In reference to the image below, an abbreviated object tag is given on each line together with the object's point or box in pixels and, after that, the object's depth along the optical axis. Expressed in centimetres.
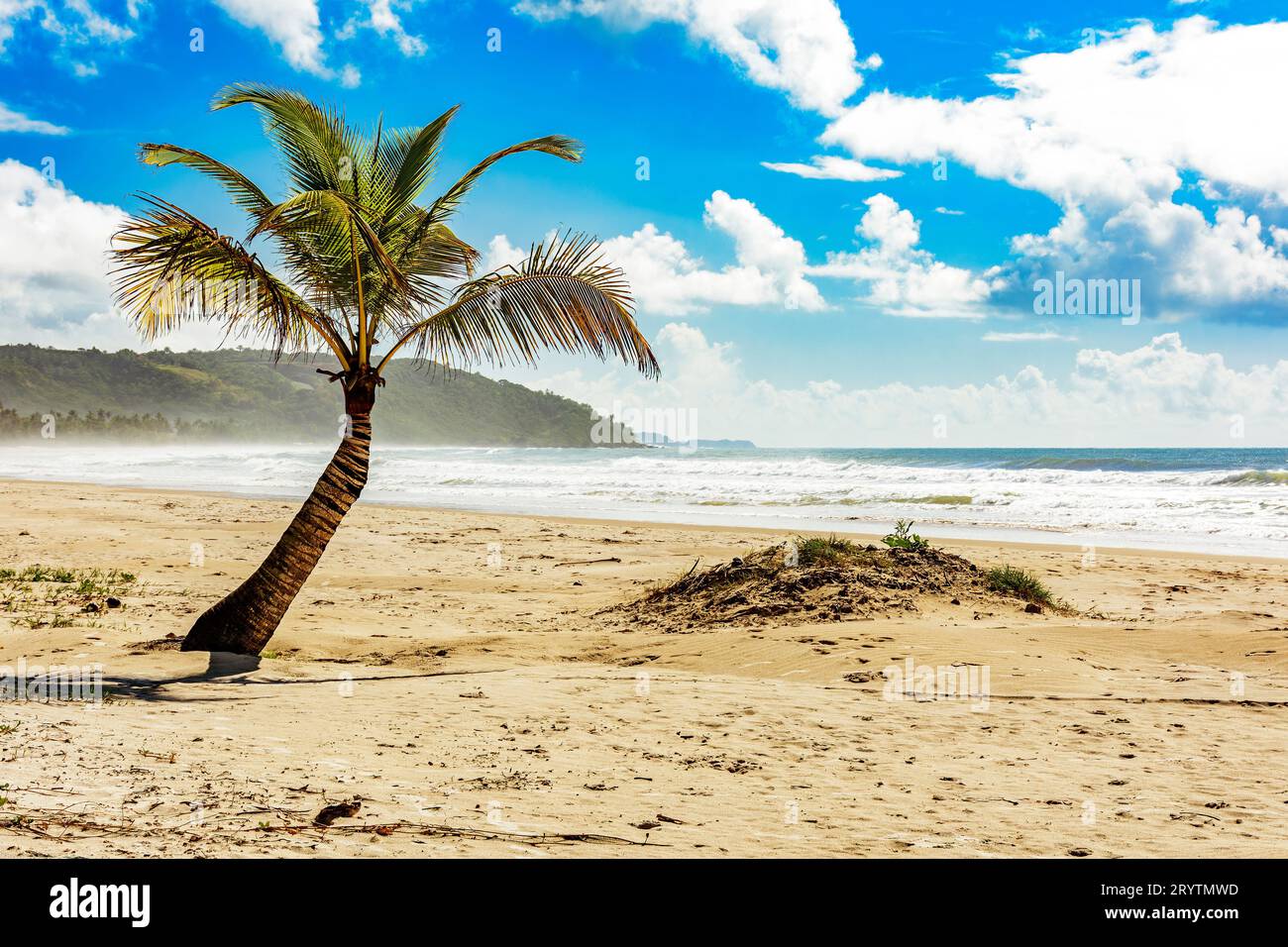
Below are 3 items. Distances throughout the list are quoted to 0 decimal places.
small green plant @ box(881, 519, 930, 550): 1291
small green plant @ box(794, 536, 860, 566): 1218
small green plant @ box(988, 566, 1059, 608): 1182
